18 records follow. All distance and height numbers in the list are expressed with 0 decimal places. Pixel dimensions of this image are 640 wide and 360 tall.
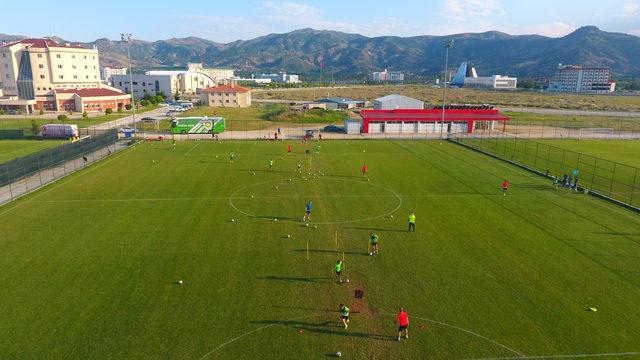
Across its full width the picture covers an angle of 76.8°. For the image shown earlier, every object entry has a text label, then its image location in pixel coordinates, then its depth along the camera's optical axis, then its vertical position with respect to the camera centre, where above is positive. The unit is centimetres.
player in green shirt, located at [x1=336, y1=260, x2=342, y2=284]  1998 -862
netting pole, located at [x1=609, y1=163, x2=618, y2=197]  3603 -839
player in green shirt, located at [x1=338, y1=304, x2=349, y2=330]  1639 -902
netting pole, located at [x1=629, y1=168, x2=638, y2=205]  3318 -860
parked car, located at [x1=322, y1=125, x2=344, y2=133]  8016 -748
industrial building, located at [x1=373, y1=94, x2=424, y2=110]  9327 -268
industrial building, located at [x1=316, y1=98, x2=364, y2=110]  12144 -371
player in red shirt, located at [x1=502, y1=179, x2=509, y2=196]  3559 -845
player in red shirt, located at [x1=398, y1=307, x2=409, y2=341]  1564 -873
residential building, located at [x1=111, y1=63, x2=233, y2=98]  15038 +186
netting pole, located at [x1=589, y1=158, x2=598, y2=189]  3908 -823
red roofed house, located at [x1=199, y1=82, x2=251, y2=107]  12094 -201
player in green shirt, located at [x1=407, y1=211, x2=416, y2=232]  2653 -858
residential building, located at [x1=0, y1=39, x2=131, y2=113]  11019 +188
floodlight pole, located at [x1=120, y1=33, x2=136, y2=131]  7569 +915
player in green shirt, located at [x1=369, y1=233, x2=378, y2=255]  2318 -881
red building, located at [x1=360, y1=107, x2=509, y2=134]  7762 -543
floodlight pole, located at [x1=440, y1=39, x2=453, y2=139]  6397 +752
